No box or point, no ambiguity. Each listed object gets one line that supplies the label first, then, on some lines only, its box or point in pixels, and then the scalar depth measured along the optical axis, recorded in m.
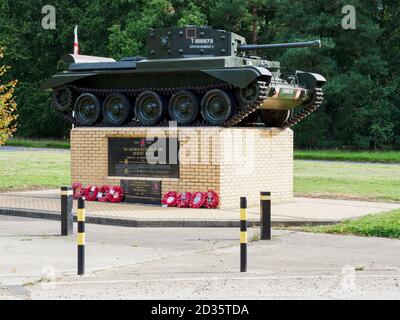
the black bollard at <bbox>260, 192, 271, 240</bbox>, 13.30
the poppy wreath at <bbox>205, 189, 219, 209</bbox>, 17.68
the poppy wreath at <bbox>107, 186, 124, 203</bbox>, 19.14
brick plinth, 17.91
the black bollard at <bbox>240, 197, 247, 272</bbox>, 10.40
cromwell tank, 18.33
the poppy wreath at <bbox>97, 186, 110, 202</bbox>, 19.34
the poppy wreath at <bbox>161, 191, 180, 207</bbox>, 18.16
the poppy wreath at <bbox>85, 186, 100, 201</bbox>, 19.58
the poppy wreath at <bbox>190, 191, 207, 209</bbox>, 17.77
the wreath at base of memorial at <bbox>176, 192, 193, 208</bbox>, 17.98
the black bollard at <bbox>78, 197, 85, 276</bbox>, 10.21
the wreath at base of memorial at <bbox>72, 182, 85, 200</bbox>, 19.78
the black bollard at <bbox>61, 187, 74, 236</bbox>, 14.05
